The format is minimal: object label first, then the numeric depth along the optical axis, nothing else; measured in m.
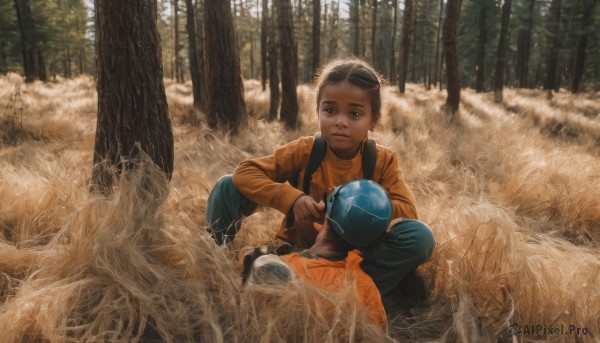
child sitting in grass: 1.91
